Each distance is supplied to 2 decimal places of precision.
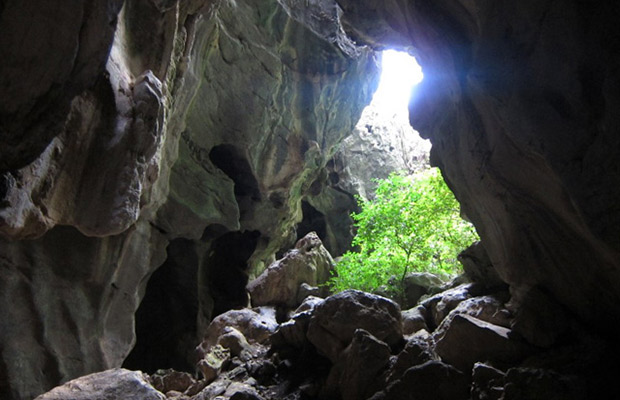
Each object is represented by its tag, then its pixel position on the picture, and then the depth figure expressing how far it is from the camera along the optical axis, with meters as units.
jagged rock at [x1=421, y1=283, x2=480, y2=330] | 8.14
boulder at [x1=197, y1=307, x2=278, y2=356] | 12.01
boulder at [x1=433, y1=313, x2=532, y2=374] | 5.55
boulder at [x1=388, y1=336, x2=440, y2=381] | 6.00
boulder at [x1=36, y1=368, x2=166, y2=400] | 5.60
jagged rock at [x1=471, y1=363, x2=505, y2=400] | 4.82
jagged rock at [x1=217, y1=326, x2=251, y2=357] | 9.76
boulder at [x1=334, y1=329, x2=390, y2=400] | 6.23
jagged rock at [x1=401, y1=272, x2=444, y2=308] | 12.27
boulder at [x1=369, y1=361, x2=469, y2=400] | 5.28
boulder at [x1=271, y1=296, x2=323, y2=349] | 8.24
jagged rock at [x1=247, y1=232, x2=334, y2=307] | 16.05
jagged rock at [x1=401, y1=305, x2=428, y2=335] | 8.68
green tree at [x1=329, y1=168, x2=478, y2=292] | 13.47
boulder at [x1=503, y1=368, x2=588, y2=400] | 4.37
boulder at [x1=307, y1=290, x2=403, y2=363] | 7.28
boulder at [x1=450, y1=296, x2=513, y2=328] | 6.46
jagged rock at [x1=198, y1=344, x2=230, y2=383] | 9.02
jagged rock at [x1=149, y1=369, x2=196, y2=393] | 10.18
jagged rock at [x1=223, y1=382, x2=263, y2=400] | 6.62
